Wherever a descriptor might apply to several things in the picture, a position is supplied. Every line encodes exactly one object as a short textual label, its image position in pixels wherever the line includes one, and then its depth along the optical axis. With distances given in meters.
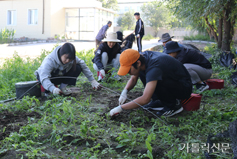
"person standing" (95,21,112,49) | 9.40
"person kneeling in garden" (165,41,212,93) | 4.27
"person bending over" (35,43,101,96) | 3.63
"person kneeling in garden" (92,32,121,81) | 5.07
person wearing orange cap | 2.79
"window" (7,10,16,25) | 21.91
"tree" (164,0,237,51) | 6.81
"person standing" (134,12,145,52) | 9.62
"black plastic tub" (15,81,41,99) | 3.86
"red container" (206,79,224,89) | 4.68
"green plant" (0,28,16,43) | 13.95
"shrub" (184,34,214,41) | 22.76
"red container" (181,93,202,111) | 3.36
